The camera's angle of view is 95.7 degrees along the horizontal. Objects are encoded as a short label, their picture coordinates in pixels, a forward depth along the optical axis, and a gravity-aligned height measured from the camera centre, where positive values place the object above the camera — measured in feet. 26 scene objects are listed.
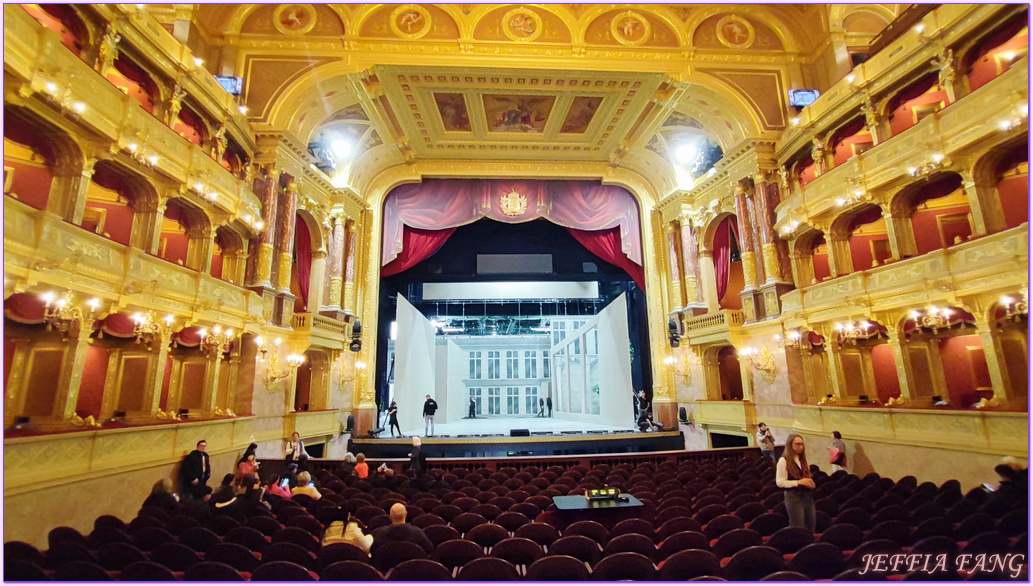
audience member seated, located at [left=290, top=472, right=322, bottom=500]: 22.34 -4.53
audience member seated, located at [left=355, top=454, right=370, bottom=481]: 28.17 -4.62
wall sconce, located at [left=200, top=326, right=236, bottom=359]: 35.24 +4.07
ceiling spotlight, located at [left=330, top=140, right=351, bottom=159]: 53.83 +27.58
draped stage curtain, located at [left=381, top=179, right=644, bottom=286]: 60.54 +23.38
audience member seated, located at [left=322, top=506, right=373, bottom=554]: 14.47 -4.39
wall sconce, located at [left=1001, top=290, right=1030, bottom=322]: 27.12 +4.15
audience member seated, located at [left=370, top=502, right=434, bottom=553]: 14.21 -4.33
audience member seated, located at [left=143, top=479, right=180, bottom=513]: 22.45 -5.05
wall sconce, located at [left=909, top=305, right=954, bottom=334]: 31.09 +4.26
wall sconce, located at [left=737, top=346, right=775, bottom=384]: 43.71 +1.96
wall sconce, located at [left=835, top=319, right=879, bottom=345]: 36.83 +4.03
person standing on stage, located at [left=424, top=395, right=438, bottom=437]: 53.93 -2.29
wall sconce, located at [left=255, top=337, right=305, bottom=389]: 40.50 +2.03
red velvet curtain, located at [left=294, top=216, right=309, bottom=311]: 50.65 +14.98
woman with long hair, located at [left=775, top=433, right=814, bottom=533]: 15.05 -3.33
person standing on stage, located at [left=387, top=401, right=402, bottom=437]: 50.78 -2.60
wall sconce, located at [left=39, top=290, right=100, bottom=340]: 23.92 +4.63
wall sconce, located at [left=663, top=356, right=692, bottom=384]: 54.39 +1.90
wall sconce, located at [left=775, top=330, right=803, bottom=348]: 40.86 +3.66
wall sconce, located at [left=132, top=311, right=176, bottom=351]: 29.96 +4.52
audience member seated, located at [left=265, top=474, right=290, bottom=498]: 22.66 -4.69
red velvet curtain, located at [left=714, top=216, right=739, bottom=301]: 53.72 +14.83
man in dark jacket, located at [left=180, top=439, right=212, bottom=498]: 26.55 -4.24
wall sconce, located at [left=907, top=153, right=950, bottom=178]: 31.32 +14.29
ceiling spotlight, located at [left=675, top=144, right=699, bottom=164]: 57.36 +27.84
